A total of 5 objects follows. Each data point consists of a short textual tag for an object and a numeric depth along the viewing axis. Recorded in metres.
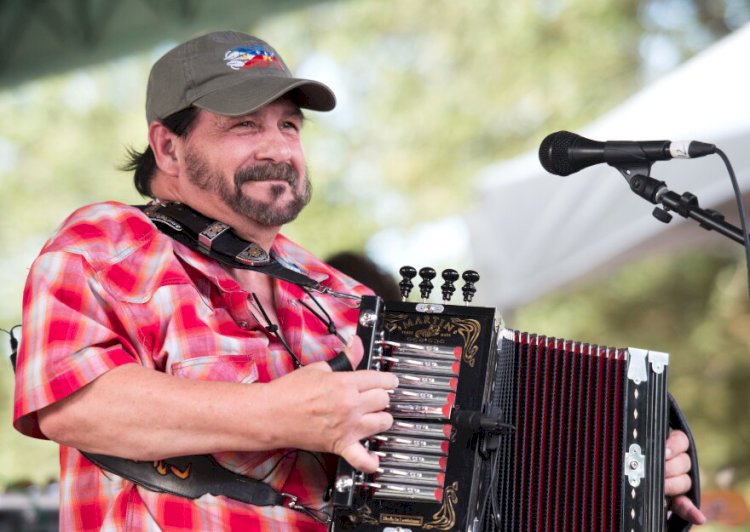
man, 3.93
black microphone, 4.19
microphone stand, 4.15
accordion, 4.18
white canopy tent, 9.31
